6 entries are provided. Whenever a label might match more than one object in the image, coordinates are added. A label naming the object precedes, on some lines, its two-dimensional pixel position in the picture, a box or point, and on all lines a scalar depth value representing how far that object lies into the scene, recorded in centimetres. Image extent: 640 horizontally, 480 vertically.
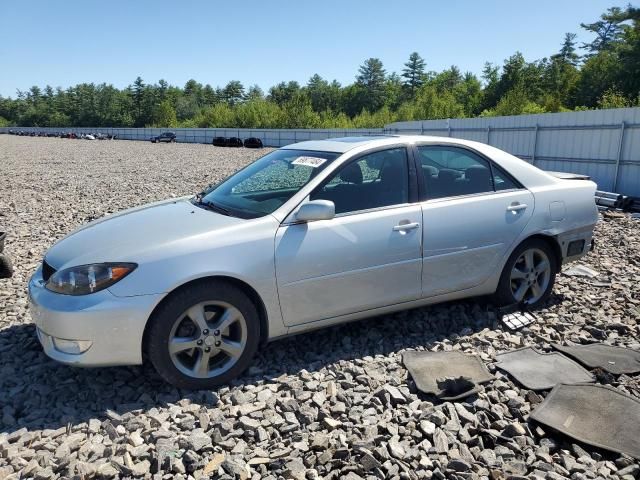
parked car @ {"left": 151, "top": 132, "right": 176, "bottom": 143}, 6244
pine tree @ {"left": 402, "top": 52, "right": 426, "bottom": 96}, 10155
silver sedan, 326
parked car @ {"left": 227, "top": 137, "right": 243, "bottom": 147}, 5004
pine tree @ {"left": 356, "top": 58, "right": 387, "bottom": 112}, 9306
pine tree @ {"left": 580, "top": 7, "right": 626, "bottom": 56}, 6478
